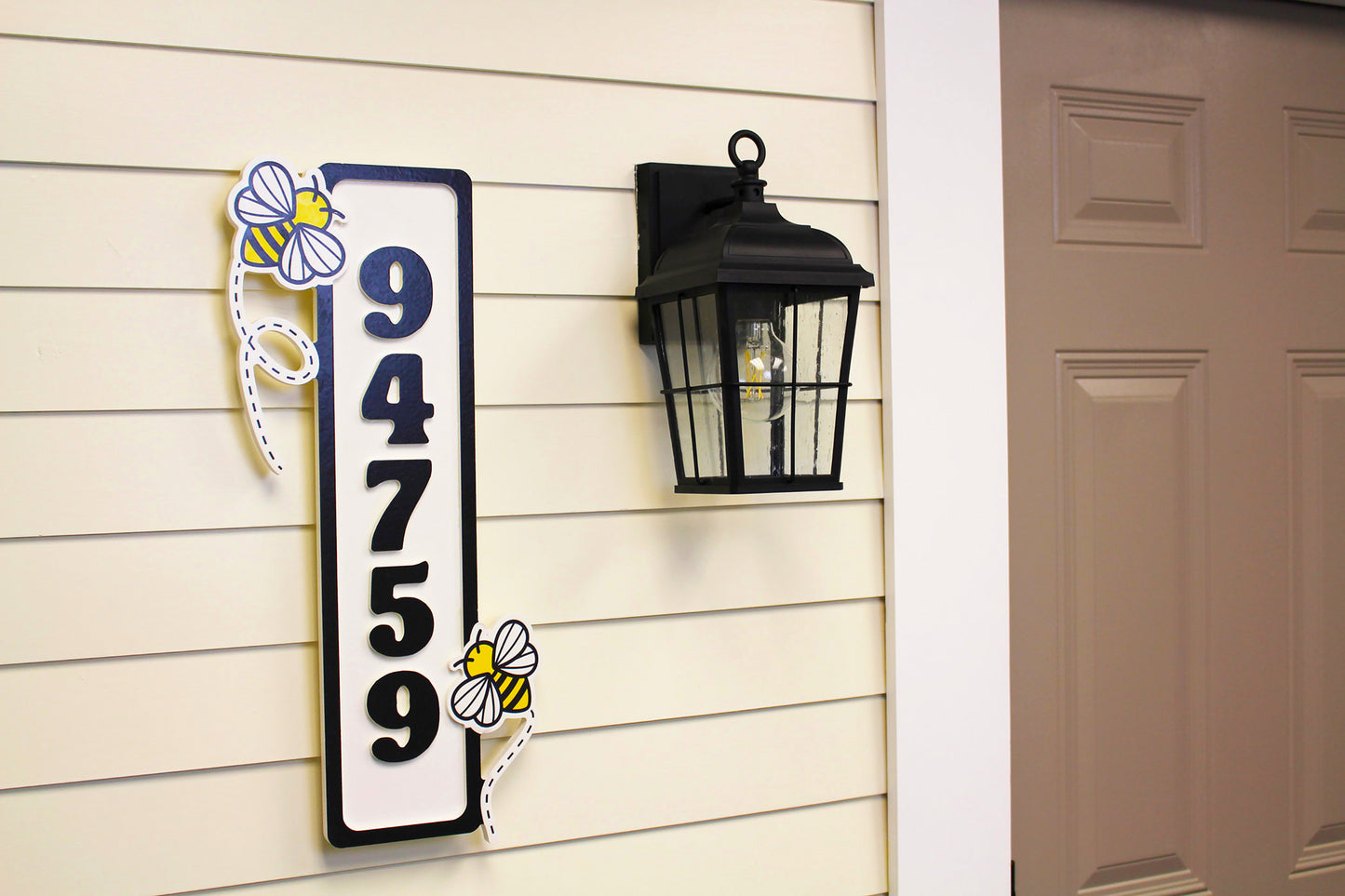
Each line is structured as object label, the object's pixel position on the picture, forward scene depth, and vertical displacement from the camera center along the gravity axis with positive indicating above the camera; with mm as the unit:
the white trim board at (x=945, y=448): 1335 +4
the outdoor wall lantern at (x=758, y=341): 1096 +128
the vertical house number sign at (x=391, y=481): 1107 -27
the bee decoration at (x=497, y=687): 1161 -274
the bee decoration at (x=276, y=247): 1083 +237
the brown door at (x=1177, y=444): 1463 +5
